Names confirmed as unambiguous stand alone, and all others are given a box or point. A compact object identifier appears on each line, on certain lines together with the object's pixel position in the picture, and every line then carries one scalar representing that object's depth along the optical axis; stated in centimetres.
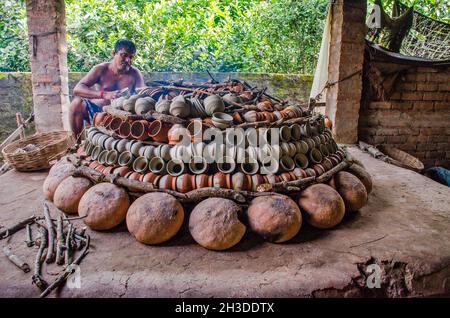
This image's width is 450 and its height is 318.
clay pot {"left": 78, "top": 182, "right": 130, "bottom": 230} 177
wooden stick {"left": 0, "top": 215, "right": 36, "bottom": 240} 180
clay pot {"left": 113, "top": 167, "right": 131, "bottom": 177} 196
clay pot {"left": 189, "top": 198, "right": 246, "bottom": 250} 162
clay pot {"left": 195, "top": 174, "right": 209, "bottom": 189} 187
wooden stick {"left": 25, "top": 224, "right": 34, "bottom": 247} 169
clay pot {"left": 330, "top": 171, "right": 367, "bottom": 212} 203
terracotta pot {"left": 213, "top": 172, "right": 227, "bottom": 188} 186
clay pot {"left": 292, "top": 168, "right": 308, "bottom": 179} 199
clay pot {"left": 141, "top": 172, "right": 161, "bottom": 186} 191
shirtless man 331
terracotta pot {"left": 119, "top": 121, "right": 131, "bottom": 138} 217
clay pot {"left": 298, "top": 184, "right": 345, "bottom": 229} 182
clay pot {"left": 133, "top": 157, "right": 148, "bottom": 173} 199
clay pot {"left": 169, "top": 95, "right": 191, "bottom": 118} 206
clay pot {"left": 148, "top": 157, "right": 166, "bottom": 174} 196
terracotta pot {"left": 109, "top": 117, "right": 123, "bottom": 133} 224
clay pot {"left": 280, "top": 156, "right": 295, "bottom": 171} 206
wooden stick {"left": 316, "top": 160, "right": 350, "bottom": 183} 204
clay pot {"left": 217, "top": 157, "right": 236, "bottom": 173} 194
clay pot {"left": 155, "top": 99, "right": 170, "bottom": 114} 209
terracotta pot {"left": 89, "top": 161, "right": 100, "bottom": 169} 212
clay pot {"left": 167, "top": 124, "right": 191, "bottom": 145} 200
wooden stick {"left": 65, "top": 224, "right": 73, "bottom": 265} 151
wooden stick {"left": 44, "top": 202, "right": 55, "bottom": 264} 152
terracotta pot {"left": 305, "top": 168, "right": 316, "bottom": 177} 202
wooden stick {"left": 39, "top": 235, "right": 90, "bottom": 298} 130
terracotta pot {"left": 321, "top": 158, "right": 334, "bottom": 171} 218
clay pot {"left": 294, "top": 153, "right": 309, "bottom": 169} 212
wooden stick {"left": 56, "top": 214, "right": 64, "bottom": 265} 151
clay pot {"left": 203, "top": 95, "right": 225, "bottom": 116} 213
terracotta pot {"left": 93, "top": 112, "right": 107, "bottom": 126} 243
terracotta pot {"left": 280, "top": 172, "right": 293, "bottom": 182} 195
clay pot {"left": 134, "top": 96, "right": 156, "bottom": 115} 213
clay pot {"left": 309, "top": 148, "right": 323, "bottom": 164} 219
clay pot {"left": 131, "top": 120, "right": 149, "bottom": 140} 208
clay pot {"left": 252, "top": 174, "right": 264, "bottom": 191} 189
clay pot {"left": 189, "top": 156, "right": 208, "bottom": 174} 194
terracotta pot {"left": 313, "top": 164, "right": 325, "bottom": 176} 209
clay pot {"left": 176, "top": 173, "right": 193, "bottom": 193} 186
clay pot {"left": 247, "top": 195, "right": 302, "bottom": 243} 169
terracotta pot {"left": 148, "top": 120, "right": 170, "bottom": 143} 206
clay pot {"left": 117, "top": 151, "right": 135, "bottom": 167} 204
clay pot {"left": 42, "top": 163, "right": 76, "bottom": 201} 215
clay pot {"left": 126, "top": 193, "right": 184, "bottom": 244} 166
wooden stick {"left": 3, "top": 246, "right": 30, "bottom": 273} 145
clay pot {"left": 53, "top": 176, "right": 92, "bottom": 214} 195
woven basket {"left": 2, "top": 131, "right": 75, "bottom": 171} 302
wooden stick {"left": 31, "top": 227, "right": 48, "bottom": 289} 133
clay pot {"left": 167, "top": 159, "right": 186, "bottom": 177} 193
